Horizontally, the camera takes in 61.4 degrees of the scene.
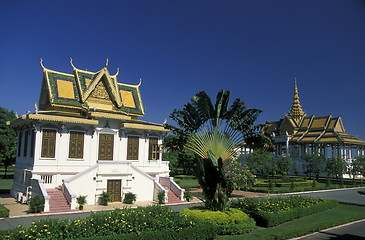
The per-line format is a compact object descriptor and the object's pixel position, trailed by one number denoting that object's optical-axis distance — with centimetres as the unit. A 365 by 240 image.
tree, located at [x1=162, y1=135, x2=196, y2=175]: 2539
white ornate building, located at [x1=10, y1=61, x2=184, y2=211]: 1981
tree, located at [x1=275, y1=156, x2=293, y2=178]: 4225
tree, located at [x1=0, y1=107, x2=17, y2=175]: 3641
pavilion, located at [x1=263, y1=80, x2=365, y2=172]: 5581
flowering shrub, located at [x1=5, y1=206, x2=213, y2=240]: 892
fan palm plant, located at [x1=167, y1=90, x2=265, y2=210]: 1322
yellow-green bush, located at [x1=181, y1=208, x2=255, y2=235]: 1236
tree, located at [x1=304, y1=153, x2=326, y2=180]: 4481
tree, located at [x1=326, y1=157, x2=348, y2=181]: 4258
